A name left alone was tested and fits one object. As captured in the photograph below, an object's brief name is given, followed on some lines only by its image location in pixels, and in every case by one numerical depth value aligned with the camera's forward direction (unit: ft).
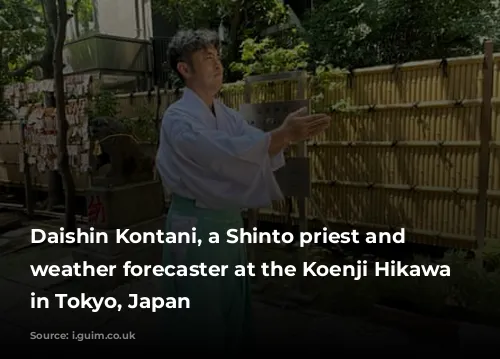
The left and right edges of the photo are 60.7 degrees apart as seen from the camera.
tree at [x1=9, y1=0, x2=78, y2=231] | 17.85
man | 5.39
